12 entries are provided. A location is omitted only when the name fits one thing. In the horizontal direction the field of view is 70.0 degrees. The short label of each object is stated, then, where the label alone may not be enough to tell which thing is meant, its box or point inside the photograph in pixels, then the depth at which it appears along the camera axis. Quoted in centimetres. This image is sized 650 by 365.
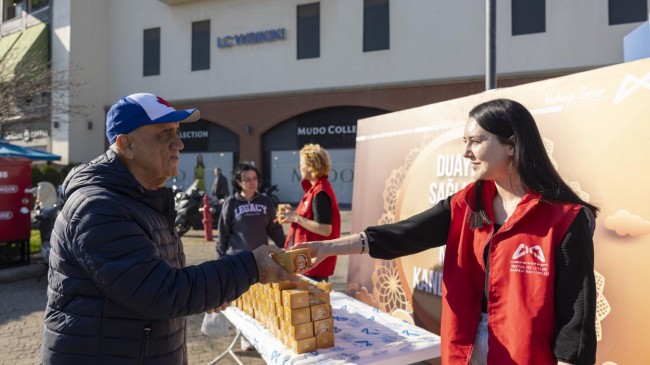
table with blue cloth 243
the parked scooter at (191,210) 1173
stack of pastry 249
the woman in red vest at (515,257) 162
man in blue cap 151
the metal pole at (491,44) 496
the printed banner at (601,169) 234
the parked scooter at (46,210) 748
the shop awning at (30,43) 1949
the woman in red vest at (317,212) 411
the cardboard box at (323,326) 253
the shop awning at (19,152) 861
